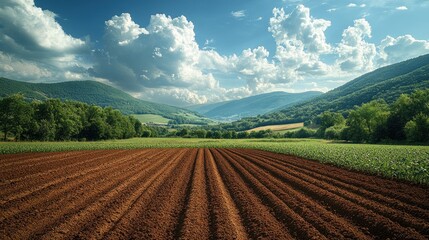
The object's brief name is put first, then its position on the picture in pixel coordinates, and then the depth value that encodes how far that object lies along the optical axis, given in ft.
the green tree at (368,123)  211.20
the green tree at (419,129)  164.45
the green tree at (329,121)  338.75
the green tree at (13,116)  193.57
